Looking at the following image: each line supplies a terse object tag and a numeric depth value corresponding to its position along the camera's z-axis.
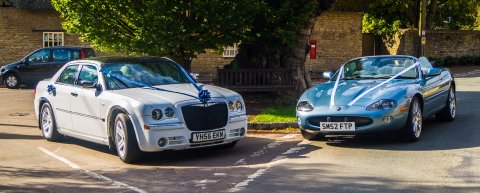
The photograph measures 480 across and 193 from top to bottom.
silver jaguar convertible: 9.75
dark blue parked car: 23.91
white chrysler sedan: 8.78
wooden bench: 15.53
